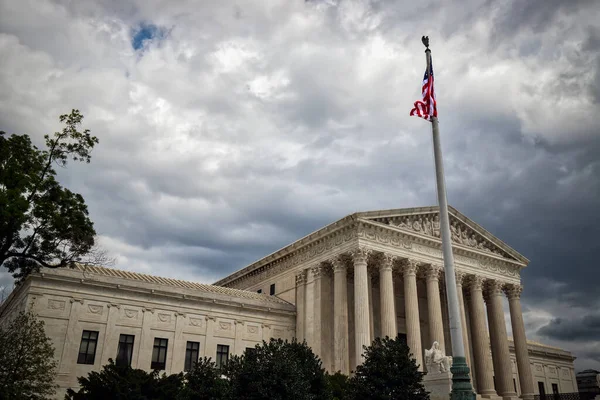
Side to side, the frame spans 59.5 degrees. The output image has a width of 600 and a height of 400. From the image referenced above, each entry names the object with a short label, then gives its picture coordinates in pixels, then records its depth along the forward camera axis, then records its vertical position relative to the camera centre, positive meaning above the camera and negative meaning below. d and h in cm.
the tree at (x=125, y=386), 2139 +131
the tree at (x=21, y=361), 2131 +230
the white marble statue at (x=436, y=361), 3086 +356
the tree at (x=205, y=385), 2195 +148
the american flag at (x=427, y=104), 2130 +1213
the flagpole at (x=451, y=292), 1580 +428
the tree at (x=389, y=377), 2220 +192
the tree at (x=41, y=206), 2277 +877
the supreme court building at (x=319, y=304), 3522 +842
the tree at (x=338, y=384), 3023 +225
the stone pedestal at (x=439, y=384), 2953 +223
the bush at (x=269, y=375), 2019 +176
